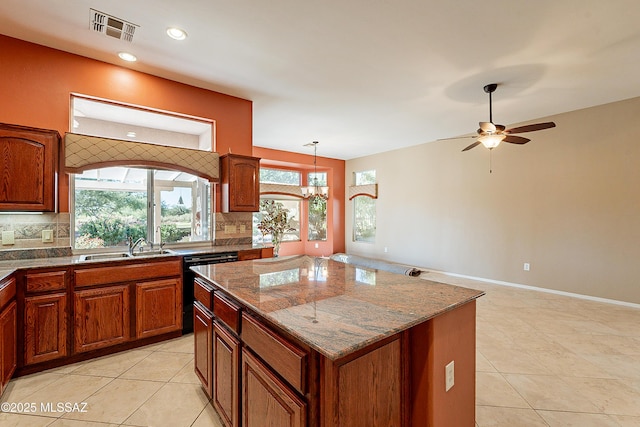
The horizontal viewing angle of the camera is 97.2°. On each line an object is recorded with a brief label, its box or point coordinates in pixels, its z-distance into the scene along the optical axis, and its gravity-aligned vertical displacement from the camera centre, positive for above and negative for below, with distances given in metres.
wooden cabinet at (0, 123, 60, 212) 2.38 +0.38
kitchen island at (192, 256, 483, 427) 1.02 -0.60
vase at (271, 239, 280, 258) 5.93 -0.67
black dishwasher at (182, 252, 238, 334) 3.02 -0.78
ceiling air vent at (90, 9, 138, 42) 2.33 +1.60
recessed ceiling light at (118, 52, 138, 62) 2.86 +1.60
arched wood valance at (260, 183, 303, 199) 7.35 +0.60
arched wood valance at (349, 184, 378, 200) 7.66 +0.60
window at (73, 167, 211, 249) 3.14 +0.06
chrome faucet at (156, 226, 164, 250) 3.58 -0.28
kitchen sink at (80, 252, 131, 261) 2.79 -0.47
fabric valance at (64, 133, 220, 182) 2.76 +0.61
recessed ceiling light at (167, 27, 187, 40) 2.47 +1.60
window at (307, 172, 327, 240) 8.30 -0.09
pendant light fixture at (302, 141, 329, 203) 6.84 +0.51
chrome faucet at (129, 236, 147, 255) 3.15 -0.37
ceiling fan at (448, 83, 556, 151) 3.35 +0.99
